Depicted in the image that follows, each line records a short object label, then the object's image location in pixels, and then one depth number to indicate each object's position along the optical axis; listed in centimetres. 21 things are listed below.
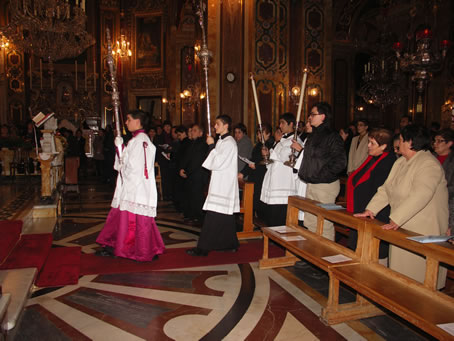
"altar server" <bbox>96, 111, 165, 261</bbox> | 448
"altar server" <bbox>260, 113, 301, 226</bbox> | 541
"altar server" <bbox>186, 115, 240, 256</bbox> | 478
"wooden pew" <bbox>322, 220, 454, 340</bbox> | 235
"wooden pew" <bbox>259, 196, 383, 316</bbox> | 325
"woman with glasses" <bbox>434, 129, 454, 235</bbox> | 429
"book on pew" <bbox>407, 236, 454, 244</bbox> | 261
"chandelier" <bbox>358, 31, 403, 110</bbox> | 1289
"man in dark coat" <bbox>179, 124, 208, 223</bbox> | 655
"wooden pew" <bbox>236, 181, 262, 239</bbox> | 582
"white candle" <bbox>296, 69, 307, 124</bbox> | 372
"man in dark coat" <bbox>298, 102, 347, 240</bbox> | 405
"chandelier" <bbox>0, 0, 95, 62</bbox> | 950
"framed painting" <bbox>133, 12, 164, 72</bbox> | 2086
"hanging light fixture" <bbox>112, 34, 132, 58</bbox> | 1402
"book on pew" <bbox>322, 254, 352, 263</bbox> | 329
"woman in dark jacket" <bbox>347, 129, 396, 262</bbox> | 369
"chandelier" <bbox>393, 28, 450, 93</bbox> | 858
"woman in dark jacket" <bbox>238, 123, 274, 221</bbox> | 654
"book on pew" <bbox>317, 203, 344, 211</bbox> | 372
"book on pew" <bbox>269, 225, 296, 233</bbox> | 431
